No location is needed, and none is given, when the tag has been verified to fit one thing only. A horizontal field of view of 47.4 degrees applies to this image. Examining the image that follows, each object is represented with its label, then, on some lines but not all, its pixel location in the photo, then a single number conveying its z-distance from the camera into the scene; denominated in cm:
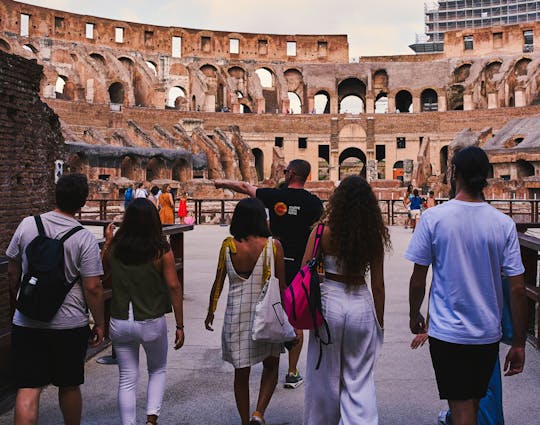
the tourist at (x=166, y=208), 1377
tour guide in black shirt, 488
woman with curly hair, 354
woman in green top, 391
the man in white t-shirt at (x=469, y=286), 323
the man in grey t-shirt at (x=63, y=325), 354
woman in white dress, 399
